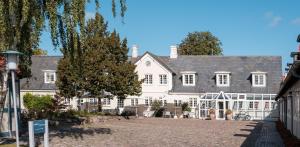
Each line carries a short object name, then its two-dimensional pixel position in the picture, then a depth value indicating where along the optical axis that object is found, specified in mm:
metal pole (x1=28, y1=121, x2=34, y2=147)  13523
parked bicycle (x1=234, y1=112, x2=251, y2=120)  43188
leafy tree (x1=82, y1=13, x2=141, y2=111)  37656
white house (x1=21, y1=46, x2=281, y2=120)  45219
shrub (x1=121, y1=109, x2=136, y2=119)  43009
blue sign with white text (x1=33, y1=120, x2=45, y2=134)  14031
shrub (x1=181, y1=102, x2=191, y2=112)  46656
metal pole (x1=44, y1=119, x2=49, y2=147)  14133
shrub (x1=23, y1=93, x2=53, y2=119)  45406
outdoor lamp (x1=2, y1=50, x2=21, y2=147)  13344
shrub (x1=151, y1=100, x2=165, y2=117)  46281
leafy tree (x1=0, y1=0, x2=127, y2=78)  13453
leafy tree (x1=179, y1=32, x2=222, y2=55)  76562
